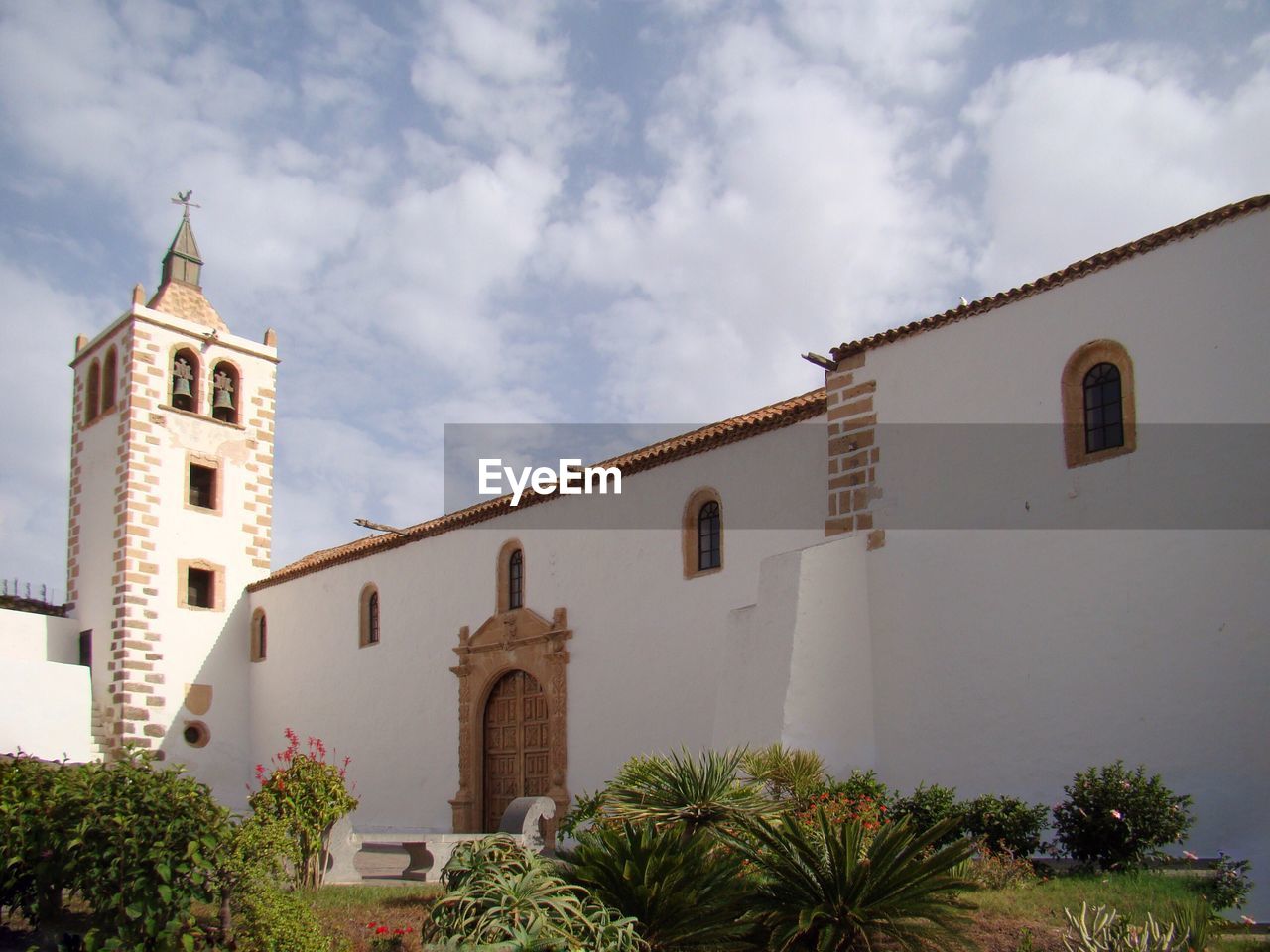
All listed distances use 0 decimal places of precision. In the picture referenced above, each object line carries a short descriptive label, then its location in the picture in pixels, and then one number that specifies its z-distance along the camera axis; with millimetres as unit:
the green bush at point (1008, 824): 9609
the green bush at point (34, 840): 6926
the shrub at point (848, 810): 8805
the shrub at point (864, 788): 10750
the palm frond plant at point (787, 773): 10148
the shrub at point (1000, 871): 8453
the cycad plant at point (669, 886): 6230
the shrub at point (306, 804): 9992
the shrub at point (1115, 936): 5914
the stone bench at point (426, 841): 10766
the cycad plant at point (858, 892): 6066
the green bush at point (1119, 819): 9031
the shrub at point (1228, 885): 7949
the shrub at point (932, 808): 9930
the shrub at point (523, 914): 5703
